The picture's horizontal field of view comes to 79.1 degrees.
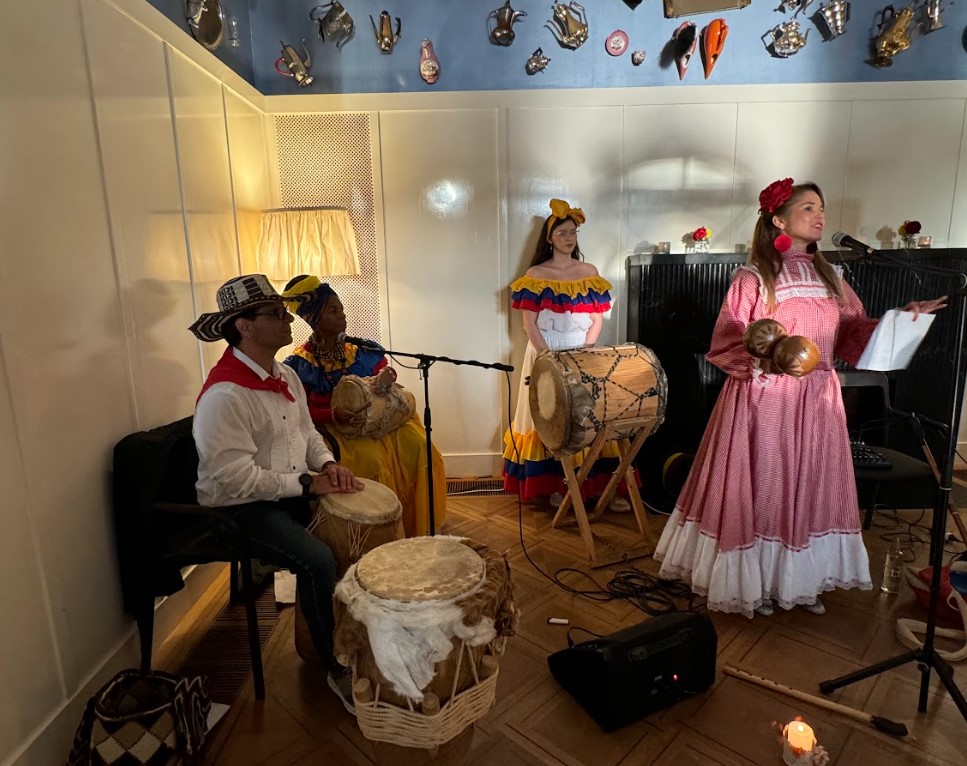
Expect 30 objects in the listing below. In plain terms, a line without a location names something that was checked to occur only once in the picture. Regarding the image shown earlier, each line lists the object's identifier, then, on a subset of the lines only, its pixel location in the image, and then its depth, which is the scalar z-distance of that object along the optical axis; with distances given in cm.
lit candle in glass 152
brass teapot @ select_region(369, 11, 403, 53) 330
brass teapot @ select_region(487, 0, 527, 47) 328
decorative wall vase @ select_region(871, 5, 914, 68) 325
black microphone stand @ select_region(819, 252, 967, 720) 152
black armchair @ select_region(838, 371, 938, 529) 326
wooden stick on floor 164
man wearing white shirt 179
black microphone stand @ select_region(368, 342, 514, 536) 215
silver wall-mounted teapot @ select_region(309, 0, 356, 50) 327
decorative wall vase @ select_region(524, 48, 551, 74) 335
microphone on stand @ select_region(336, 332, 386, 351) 227
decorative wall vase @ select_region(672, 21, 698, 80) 327
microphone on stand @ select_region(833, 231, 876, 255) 158
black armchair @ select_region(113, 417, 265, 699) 183
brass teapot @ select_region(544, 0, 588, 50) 329
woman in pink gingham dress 209
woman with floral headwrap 254
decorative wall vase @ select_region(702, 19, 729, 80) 326
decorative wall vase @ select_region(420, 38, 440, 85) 333
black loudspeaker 166
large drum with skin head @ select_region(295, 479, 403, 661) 184
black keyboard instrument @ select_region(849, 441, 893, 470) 262
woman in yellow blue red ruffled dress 313
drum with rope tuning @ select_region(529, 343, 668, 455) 235
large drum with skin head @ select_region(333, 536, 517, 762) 132
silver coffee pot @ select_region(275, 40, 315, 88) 330
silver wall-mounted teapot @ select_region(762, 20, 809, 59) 329
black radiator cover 338
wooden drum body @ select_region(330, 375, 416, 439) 244
